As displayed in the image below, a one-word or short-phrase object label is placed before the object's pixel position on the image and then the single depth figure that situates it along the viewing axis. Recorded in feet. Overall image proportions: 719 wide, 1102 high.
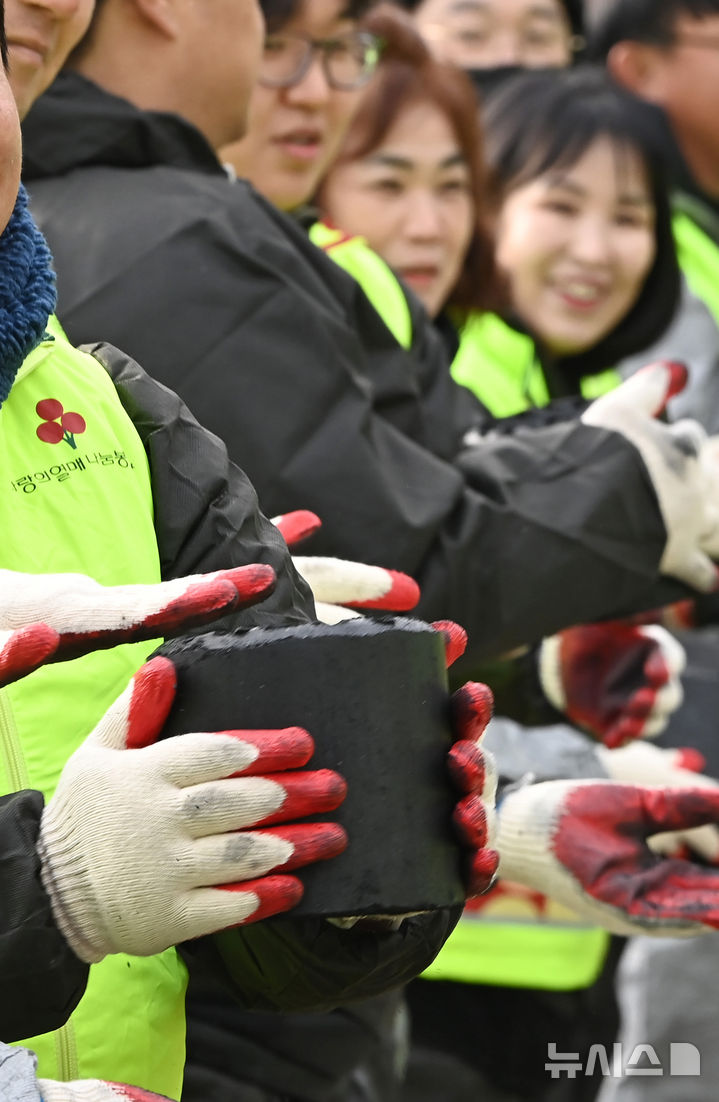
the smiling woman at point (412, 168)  24.86
